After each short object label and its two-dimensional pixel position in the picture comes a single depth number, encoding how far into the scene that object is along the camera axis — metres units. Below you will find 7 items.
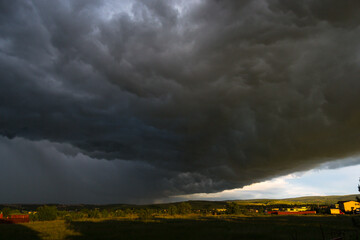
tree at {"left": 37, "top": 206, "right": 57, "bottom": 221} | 99.76
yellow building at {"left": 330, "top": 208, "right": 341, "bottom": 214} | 119.94
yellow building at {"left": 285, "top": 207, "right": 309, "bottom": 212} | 139.38
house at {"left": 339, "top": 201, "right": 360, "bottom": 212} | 121.45
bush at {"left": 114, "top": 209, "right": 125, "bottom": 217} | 125.23
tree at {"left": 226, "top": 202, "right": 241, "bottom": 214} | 134.75
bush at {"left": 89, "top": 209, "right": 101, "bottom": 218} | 116.31
